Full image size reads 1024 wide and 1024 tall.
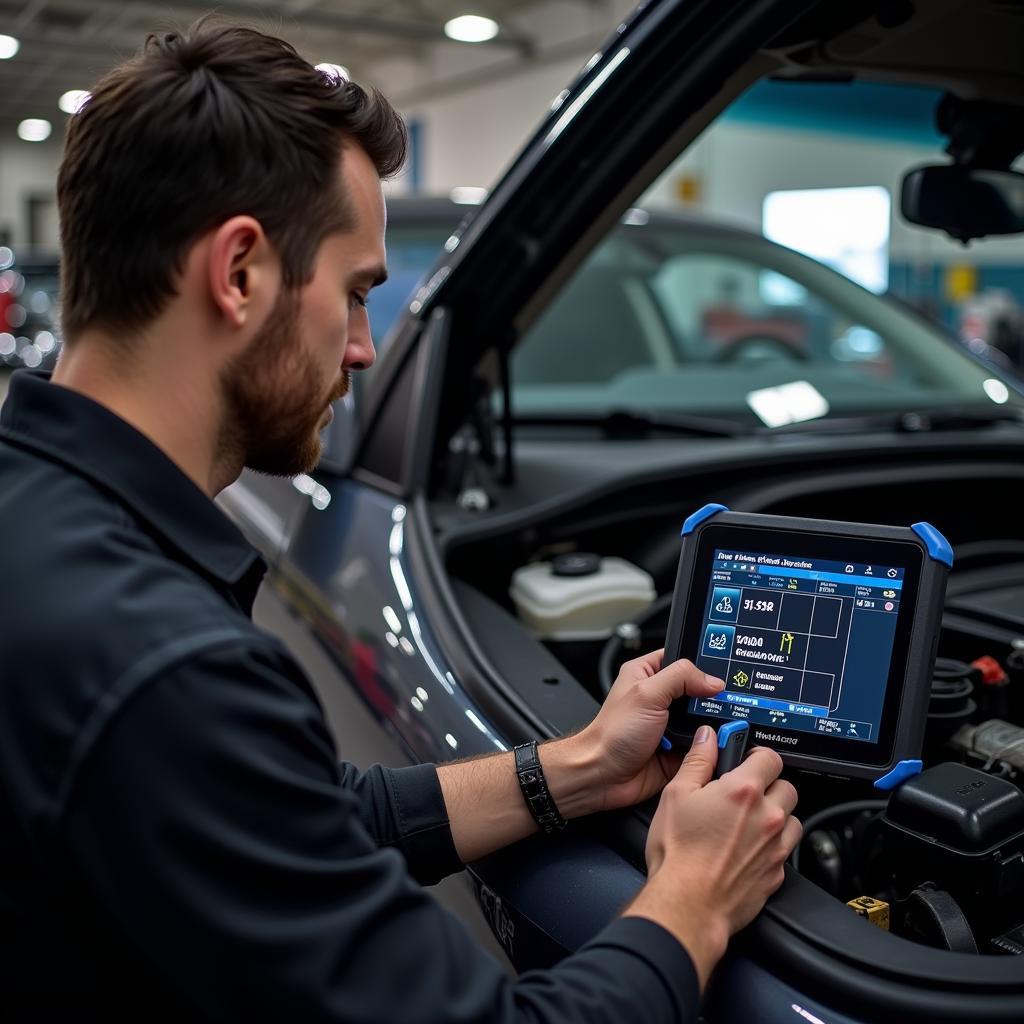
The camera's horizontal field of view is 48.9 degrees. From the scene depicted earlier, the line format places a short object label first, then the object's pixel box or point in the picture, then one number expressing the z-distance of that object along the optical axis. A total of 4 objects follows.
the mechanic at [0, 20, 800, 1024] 0.72
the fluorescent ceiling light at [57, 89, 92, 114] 17.87
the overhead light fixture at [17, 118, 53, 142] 22.34
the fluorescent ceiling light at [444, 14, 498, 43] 11.89
